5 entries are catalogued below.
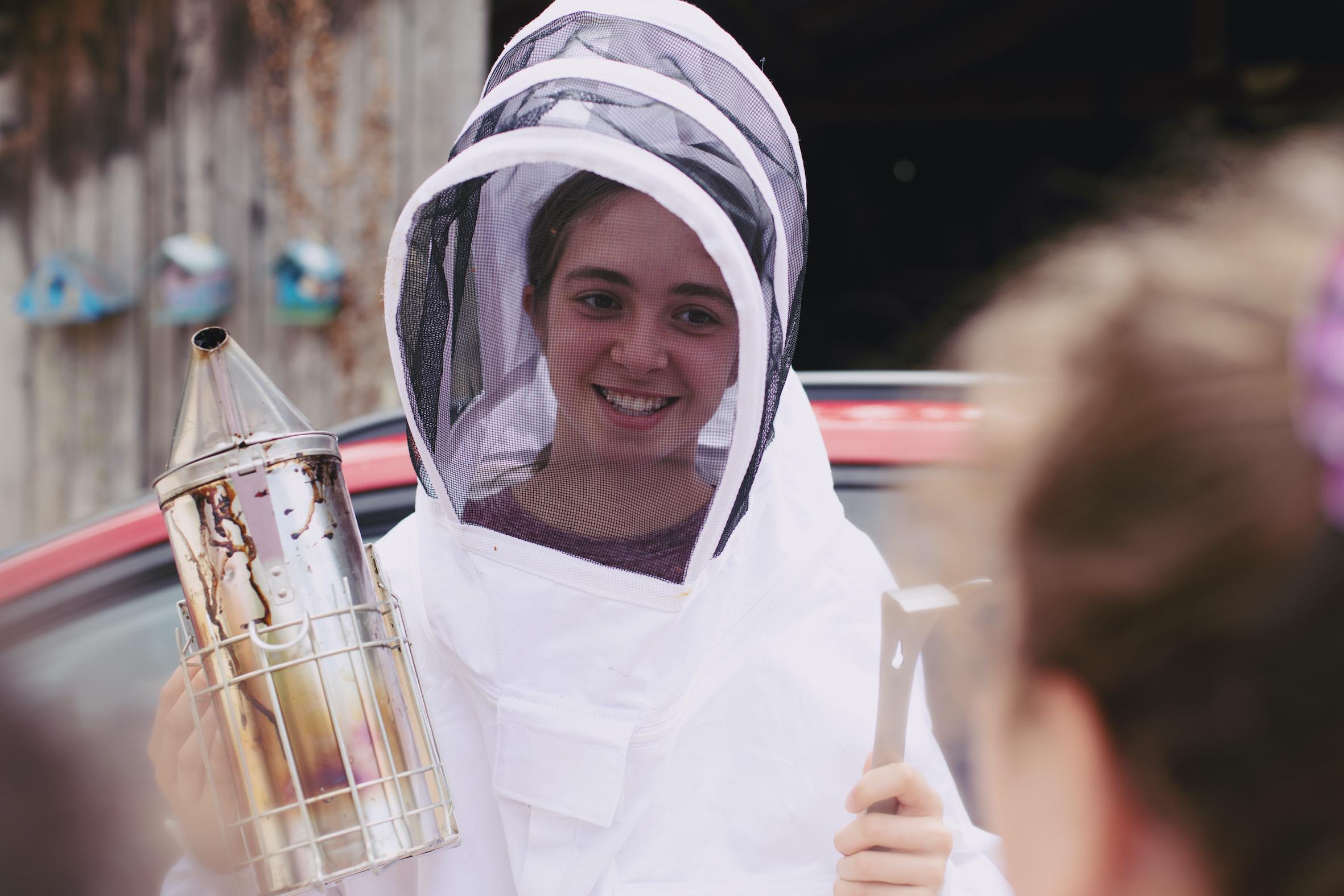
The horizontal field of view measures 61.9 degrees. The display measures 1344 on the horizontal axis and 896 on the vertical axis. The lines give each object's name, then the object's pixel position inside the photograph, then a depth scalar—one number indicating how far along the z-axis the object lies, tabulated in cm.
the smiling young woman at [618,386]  146
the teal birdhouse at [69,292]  457
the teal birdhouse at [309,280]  440
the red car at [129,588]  220
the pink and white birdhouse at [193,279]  448
